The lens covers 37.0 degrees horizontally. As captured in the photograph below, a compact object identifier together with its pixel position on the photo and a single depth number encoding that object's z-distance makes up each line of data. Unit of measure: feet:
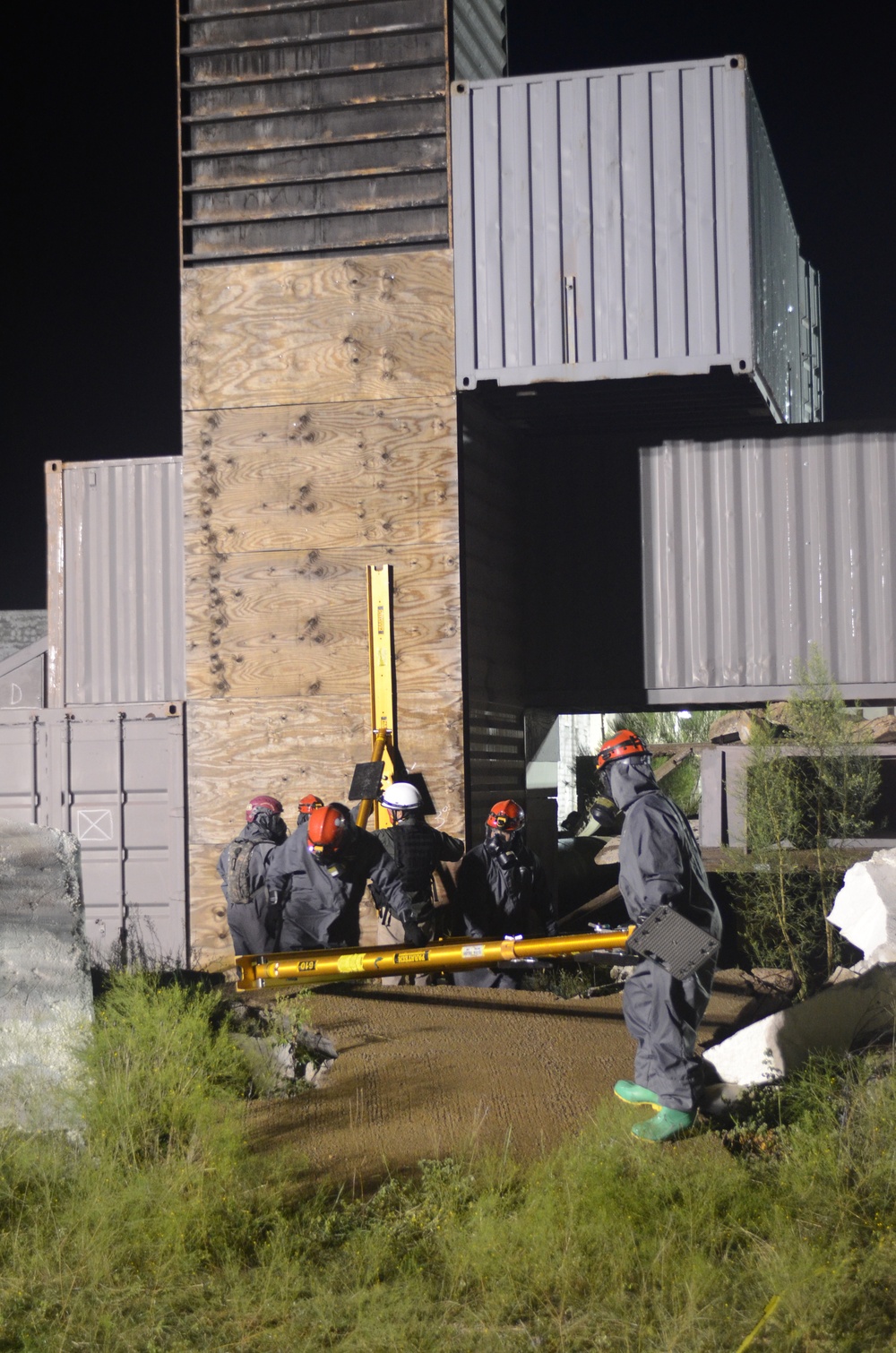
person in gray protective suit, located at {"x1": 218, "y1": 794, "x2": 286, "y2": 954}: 30.96
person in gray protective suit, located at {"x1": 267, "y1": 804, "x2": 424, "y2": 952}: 27.30
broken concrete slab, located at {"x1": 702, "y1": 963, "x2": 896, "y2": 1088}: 20.93
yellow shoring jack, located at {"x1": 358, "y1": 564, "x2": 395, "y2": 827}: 33.24
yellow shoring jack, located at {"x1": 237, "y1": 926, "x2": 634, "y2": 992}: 20.35
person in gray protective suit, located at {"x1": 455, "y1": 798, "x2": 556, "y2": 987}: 29.81
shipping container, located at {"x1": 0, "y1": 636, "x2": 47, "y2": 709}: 41.96
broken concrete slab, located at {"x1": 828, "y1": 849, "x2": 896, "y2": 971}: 28.17
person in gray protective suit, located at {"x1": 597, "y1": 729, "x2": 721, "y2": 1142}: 18.75
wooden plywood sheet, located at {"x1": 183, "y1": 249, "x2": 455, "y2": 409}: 33.94
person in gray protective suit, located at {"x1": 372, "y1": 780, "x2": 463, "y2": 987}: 28.48
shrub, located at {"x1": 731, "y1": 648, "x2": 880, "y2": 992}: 33.22
